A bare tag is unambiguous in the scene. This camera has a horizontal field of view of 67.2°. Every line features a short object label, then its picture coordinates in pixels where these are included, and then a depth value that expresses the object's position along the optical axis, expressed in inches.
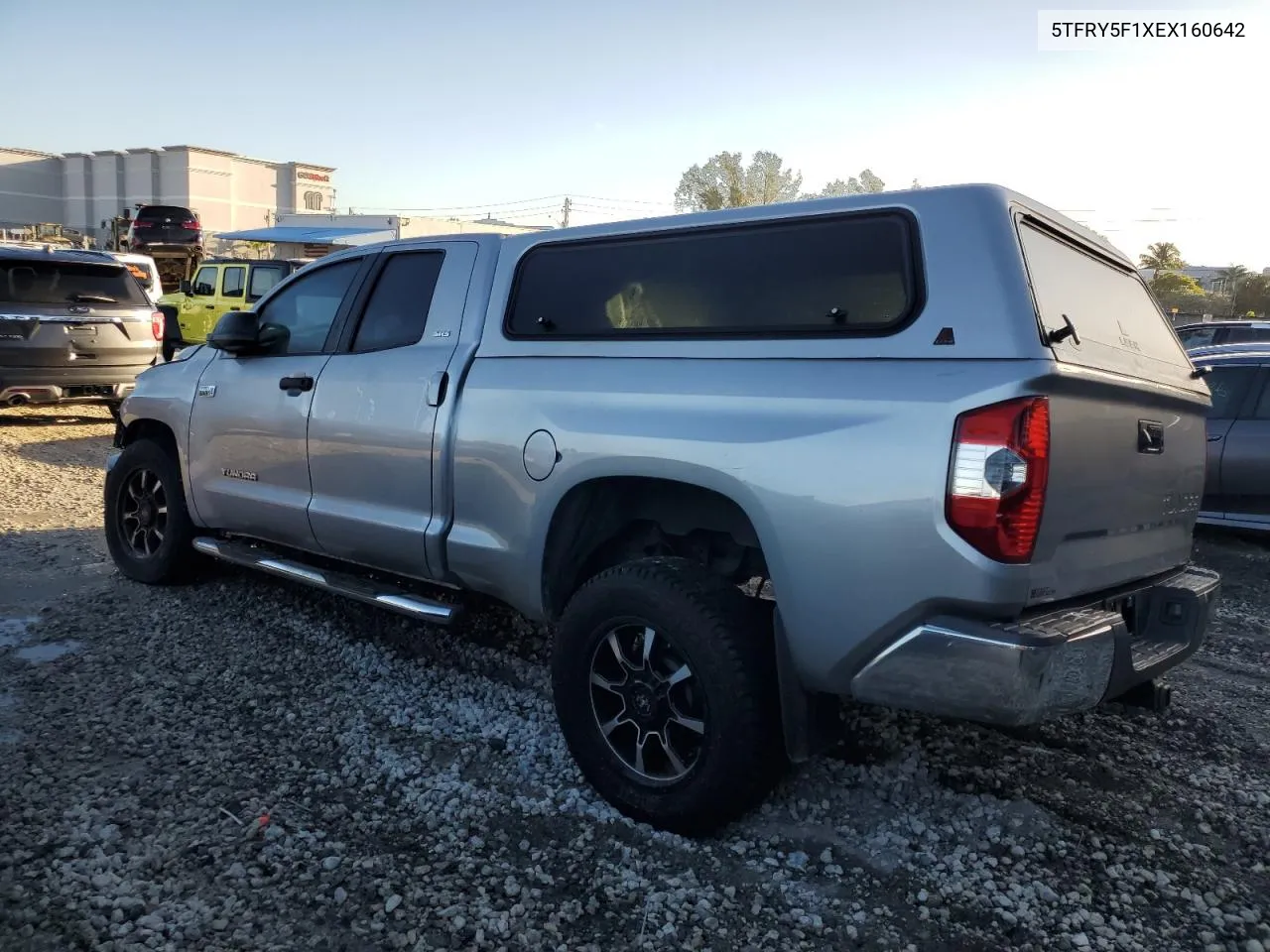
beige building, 2329.0
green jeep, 666.2
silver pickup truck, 96.5
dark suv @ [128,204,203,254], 1072.8
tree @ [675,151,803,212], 1547.7
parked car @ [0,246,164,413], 358.3
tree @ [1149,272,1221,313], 1637.6
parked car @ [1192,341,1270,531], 259.9
